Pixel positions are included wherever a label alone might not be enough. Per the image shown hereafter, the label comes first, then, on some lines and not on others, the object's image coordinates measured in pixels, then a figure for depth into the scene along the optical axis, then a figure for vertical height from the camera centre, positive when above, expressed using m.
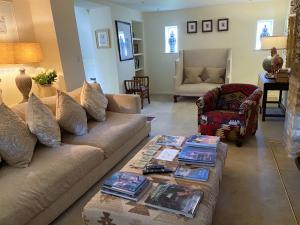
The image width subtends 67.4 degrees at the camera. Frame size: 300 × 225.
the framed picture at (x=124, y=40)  4.86 +0.47
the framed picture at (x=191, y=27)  5.57 +0.75
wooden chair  4.97 -0.58
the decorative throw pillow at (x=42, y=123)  2.00 -0.50
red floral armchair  2.73 -0.71
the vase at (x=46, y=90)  3.41 -0.37
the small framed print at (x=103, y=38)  4.69 +0.51
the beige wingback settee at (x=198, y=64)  4.95 -0.16
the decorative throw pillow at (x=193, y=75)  5.27 -0.40
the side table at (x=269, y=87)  3.48 -0.52
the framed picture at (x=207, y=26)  5.45 +0.73
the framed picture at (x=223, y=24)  5.33 +0.73
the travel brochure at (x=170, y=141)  2.12 -0.77
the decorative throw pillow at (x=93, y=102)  2.69 -0.47
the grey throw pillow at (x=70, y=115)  2.30 -0.51
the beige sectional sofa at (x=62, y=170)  1.48 -0.82
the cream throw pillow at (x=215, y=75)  5.07 -0.42
